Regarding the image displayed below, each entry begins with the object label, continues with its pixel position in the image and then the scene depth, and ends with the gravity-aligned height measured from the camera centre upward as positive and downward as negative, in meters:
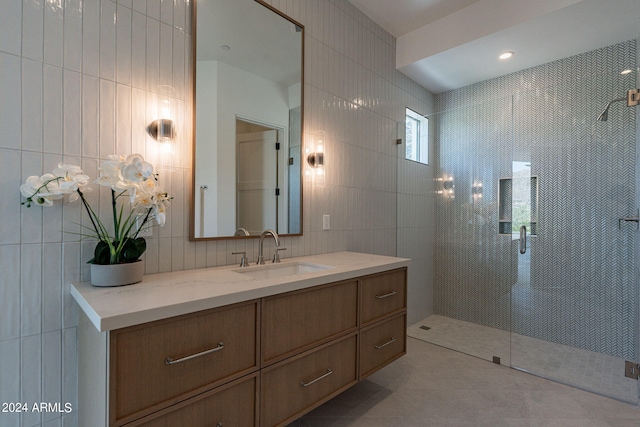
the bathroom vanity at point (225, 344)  0.96 -0.51
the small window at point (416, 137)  3.18 +0.80
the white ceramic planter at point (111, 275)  1.20 -0.24
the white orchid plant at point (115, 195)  1.14 +0.07
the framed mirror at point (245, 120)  1.66 +0.56
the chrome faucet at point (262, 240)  1.80 -0.16
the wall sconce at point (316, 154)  2.25 +0.43
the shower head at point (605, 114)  2.31 +0.75
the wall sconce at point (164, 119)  1.47 +0.45
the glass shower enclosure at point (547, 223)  2.30 -0.07
